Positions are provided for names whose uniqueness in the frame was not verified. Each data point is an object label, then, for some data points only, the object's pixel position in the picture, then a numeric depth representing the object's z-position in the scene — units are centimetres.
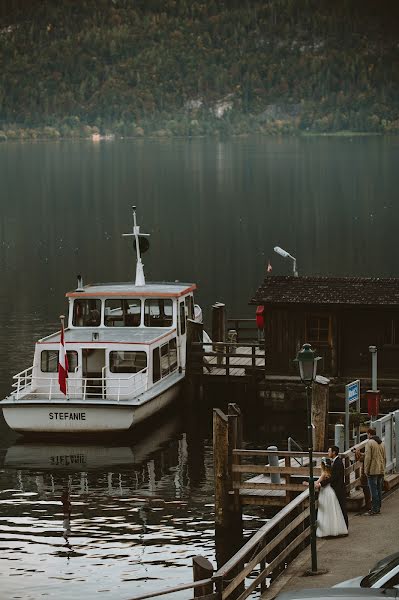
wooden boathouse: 4612
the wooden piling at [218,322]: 5231
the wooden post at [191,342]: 4841
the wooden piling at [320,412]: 3566
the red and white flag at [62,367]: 4359
